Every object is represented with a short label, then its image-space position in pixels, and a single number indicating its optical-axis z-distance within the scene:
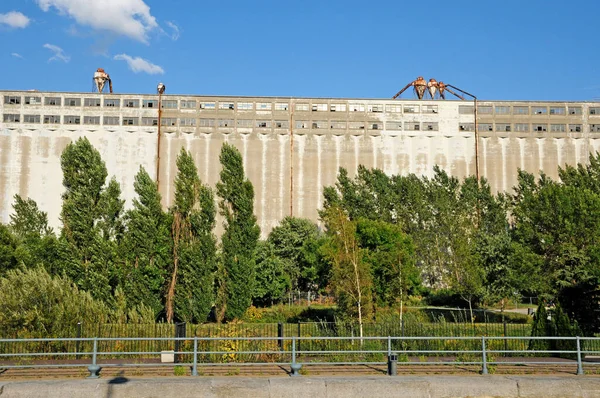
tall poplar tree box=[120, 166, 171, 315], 38.91
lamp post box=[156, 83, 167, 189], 68.94
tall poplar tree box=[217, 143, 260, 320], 41.59
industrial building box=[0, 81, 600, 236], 69.50
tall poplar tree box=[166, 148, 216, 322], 40.06
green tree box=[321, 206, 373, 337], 28.08
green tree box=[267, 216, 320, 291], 55.31
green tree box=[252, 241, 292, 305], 51.06
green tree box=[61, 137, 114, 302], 38.78
